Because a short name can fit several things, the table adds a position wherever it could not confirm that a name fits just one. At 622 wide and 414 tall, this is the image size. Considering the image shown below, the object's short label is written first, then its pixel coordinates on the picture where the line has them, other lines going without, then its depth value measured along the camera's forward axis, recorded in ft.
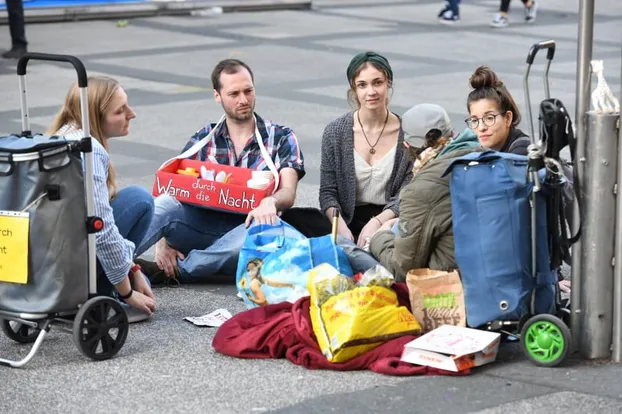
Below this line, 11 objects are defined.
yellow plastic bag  23.24
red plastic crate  30.46
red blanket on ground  23.24
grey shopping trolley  23.27
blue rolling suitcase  23.03
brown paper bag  24.02
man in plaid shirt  30.66
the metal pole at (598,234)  22.89
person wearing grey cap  24.02
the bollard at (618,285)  22.87
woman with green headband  30.97
